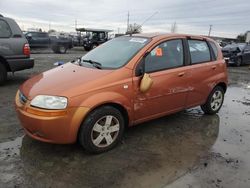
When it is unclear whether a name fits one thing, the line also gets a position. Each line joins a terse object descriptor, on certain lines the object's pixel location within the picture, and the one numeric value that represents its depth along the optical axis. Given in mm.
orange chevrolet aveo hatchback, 2528
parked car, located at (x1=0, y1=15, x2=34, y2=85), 5168
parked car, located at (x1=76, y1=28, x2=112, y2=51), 18901
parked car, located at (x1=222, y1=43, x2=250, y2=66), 11948
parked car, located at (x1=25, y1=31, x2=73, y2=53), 15648
